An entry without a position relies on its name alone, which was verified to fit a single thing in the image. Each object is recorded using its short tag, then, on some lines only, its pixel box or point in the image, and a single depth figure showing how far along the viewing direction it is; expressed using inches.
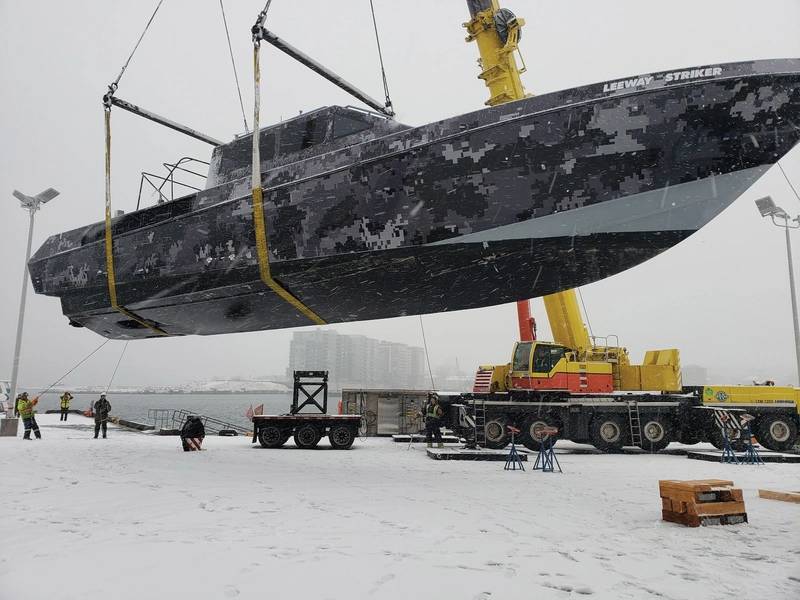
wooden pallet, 190.4
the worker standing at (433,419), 485.1
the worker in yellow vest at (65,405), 792.6
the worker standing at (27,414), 486.3
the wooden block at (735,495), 197.6
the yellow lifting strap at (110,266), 322.3
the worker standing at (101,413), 530.9
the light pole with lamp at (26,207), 579.2
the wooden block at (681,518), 188.7
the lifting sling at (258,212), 262.0
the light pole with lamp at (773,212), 711.7
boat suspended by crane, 210.2
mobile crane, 470.0
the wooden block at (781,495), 233.7
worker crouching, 436.8
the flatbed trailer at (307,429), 486.6
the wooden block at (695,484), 195.0
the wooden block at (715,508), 189.9
